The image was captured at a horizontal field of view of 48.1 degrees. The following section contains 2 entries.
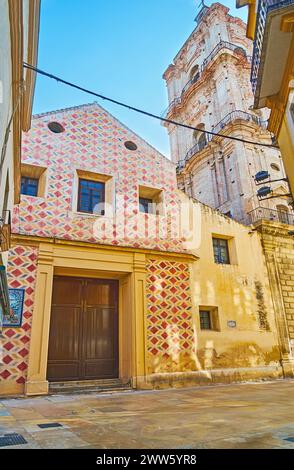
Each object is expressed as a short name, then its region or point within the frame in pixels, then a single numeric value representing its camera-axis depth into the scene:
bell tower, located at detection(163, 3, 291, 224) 16.69
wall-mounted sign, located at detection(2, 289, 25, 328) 7.41
